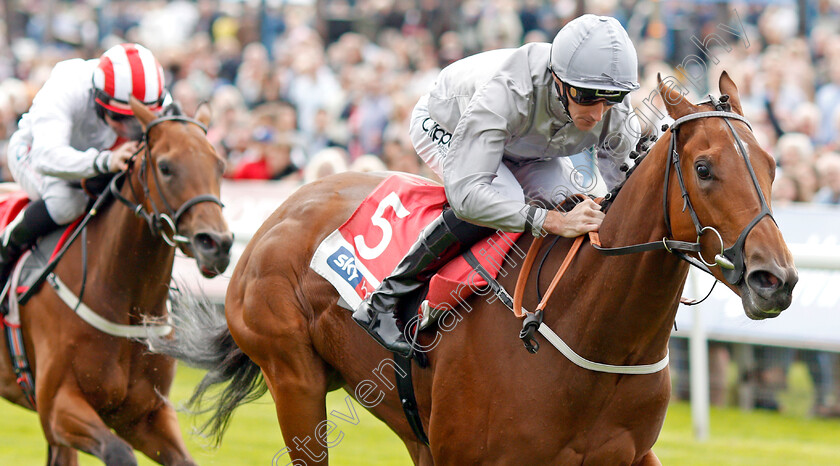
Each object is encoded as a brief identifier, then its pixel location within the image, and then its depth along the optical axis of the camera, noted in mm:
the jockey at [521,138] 6559
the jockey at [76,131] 9773
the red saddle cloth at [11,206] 10969
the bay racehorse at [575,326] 5785
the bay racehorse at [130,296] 9211
